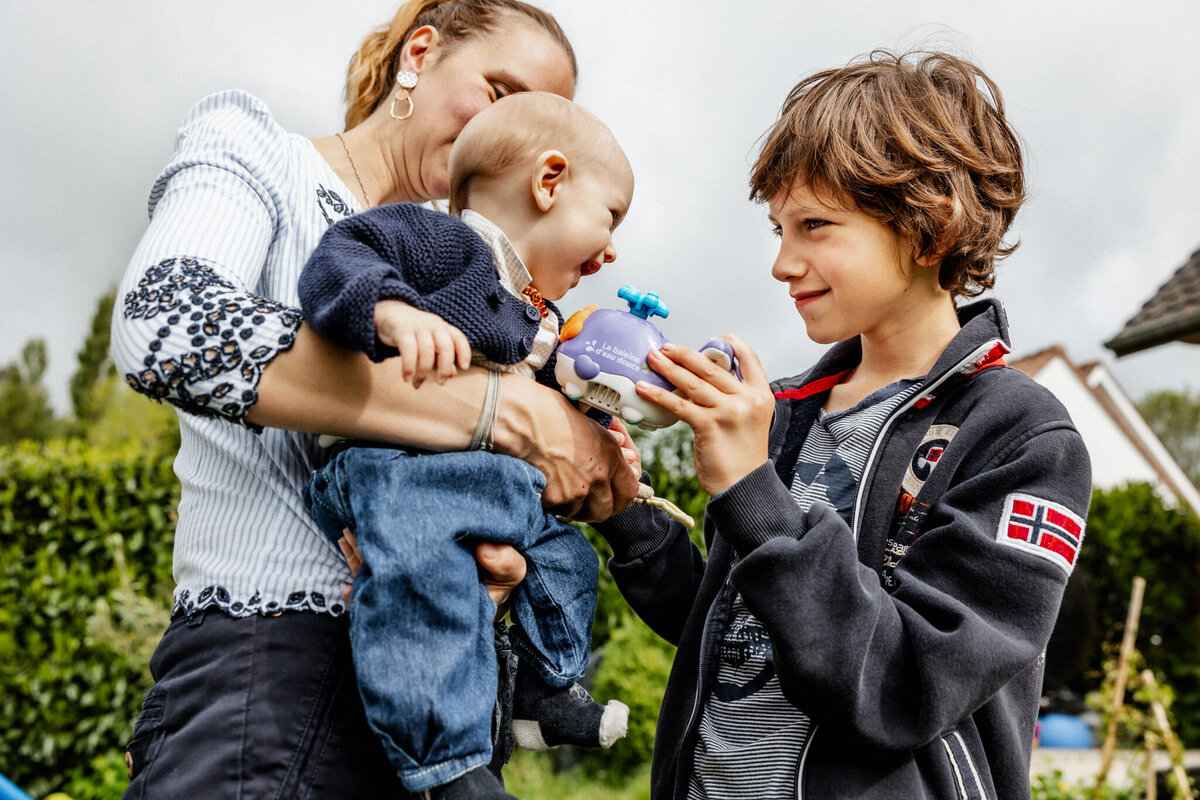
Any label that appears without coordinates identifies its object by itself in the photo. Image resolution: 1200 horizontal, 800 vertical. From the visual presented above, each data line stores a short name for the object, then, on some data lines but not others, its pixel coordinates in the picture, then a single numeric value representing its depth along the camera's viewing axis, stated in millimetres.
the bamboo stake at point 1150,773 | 4646
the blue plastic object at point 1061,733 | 7941
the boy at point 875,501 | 1465
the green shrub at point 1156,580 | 9789
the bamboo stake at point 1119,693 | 4743
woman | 1317
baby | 1325
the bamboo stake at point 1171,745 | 4483
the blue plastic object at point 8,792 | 2193
